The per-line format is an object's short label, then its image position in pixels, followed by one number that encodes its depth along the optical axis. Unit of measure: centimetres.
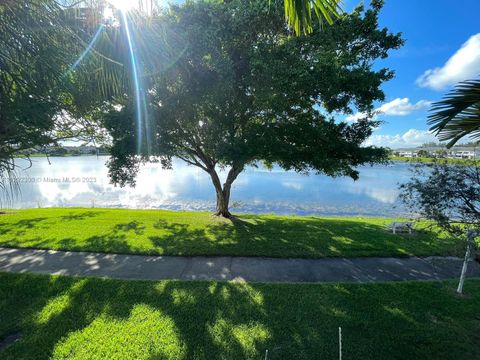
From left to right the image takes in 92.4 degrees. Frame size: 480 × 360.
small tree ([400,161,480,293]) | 306
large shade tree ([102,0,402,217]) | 614
